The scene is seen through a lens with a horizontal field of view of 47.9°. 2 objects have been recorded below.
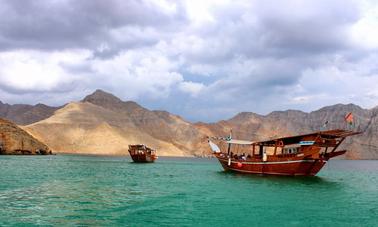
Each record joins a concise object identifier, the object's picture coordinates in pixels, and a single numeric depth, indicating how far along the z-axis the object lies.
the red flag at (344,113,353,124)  55.60
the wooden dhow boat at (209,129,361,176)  60.19
